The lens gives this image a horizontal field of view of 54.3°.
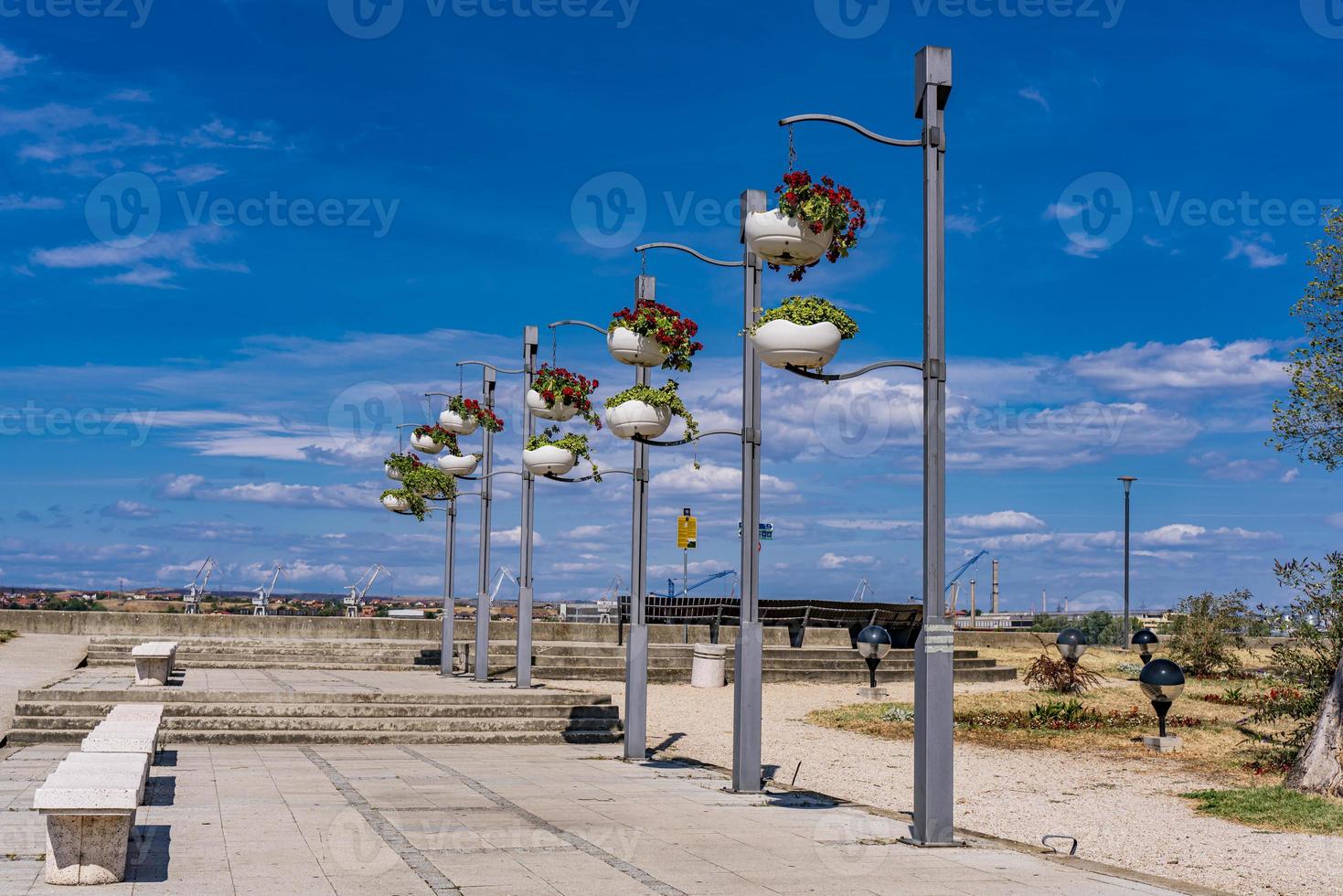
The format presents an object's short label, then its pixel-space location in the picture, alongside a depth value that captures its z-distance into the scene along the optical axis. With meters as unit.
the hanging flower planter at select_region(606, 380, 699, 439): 14.80
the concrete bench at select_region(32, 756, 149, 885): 8.20
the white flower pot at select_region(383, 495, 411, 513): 28.80
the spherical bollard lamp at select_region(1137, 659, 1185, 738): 19.41
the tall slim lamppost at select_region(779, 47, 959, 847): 10.45
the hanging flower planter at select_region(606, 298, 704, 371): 15.19
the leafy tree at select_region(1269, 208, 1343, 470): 15.12
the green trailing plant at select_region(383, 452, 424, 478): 28.45
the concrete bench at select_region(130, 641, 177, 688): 19.80
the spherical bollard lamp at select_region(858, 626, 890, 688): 27.42
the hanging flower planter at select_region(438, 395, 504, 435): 25.19
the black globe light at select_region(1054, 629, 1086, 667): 26.38
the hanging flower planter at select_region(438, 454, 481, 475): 25.80
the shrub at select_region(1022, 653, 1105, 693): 26.08
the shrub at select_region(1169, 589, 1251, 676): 32.62
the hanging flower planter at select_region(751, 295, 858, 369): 11.24
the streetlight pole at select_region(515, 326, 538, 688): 21.62
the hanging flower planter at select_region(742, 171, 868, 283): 11.20
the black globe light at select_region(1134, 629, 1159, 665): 32.03
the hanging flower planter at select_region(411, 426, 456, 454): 26.53
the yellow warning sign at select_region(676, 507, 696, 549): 29.44
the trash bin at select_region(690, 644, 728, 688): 29.17
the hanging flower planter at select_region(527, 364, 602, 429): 19.08
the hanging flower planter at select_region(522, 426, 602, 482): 19.30
